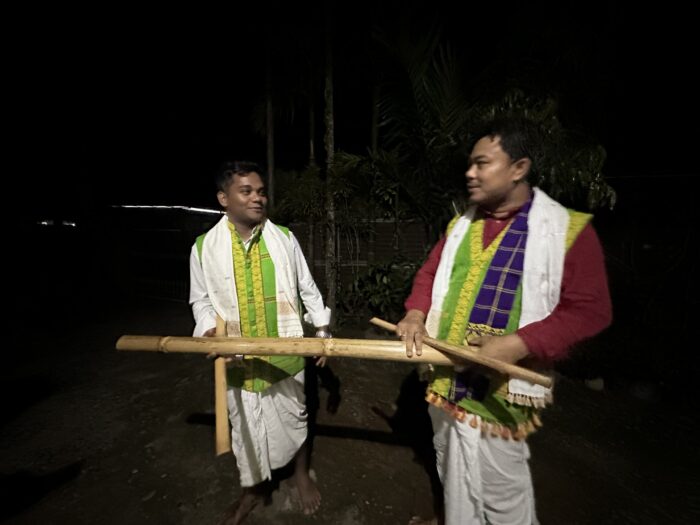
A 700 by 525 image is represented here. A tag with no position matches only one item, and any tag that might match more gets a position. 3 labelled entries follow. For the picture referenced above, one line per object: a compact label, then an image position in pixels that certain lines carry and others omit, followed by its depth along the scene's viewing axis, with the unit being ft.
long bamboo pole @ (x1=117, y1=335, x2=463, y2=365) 4.77
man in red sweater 4.47
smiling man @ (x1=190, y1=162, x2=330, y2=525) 6.64
